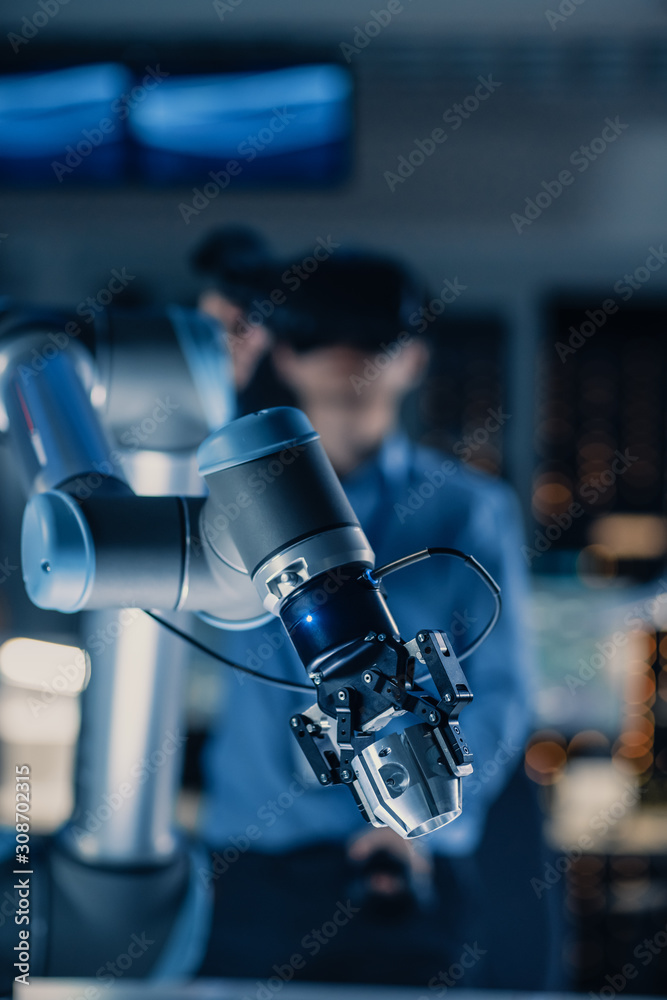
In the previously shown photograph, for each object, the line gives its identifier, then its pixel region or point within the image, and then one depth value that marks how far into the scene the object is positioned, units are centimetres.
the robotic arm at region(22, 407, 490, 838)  155
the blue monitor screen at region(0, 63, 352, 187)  504
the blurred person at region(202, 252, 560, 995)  199
